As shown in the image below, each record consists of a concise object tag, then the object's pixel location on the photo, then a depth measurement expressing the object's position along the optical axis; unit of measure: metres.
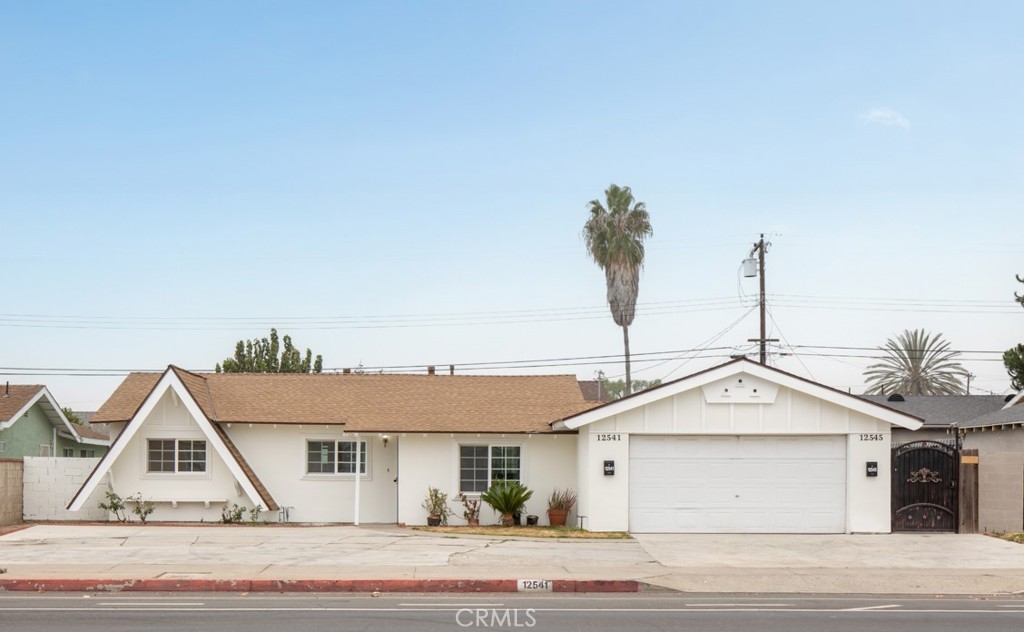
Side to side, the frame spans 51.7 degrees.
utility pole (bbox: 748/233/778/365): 36.34
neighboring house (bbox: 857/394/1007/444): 40.53
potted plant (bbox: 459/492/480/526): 26.53
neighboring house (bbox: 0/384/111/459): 34.44
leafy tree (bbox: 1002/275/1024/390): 39.59
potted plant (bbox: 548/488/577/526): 26.23
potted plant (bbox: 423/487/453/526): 26.52
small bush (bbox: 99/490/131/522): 26.78
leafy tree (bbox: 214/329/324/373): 46.59
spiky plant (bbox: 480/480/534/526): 25.97
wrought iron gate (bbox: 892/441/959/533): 23.84
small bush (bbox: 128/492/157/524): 26.91
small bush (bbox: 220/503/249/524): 26.86
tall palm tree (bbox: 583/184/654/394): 55.91
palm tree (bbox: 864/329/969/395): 64.56
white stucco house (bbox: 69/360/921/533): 24.14
